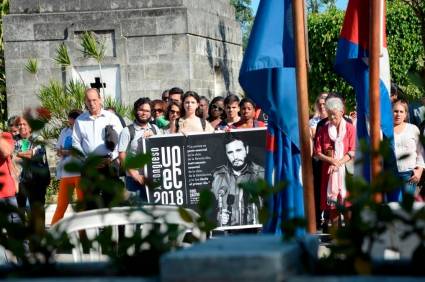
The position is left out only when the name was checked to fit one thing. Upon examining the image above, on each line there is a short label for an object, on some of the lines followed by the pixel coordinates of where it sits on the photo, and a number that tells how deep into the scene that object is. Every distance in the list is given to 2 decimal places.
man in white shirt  11.82
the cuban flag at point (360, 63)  8.57
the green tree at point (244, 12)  74.94
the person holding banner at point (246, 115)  12.06
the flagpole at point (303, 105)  7.98
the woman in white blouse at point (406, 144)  10.73
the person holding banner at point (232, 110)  12.33
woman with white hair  11.45
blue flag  8.70
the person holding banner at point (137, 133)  11.42
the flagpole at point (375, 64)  7.37
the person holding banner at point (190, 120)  11.94
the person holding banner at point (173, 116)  12.06
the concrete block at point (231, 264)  2.80
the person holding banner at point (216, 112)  13.37
